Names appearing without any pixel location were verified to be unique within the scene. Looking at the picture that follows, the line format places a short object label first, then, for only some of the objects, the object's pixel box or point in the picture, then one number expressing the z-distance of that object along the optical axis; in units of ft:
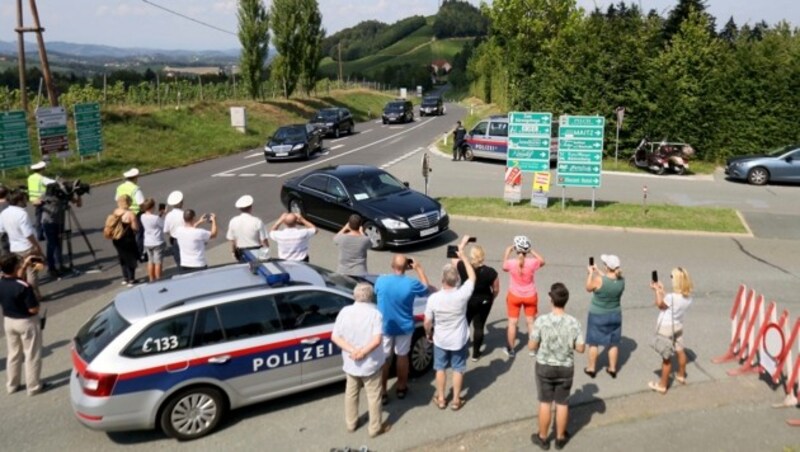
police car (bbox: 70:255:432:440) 20.06
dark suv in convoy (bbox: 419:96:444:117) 184.96
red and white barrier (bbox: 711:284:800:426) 23.41
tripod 39.24
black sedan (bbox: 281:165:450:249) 44.45
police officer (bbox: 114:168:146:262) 39.01
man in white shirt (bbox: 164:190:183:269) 34.09
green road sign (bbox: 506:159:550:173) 56.80
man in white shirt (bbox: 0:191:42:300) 32.78
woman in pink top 26.58
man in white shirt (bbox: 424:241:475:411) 21.72
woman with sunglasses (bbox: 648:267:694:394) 23.85
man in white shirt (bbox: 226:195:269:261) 32.32
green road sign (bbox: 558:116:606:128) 53.93
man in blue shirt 22.17
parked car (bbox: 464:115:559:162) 87.45
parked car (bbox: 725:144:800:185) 71.41
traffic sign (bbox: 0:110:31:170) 68.44
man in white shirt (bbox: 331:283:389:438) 20.03
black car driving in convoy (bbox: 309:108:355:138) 125.70
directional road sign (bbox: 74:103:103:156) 80.84
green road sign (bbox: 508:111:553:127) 56.03
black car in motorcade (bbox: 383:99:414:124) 157.89
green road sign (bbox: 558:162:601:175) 55.16
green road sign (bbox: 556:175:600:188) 55.16
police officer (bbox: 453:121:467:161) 89.71
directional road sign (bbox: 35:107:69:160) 72.90
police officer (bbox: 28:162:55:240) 41.67
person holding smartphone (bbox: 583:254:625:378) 24.47
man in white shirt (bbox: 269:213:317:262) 31.19
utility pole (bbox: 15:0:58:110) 80.02
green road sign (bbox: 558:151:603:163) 55.06
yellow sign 55.77
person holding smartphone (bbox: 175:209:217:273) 31.45
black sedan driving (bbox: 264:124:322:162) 90.63
